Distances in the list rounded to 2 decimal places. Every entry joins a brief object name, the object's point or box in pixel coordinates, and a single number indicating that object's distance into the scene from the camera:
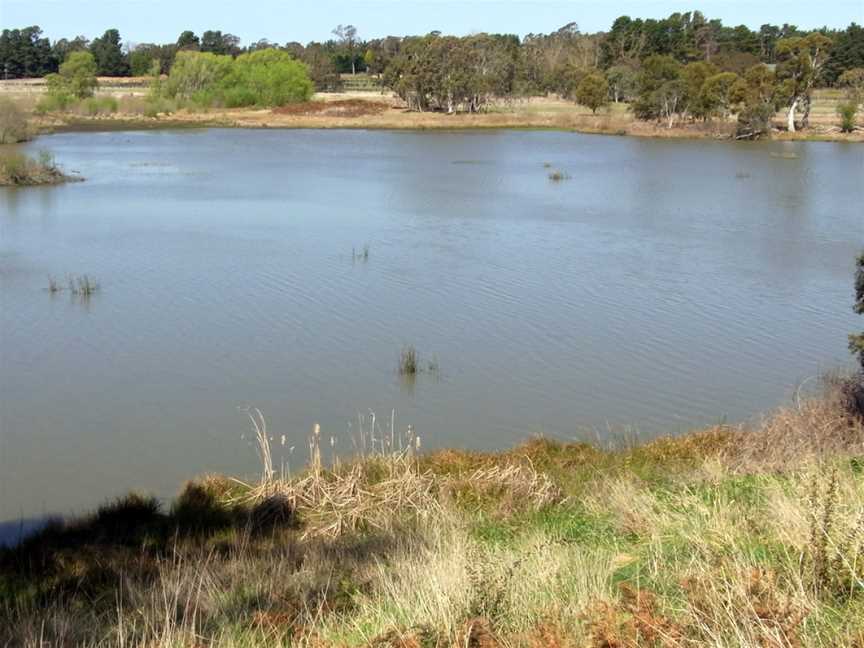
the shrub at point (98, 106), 70.25
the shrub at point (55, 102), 68.31
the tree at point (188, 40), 116.44
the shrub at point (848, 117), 52.32
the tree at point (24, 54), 103.38
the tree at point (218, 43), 117.72
